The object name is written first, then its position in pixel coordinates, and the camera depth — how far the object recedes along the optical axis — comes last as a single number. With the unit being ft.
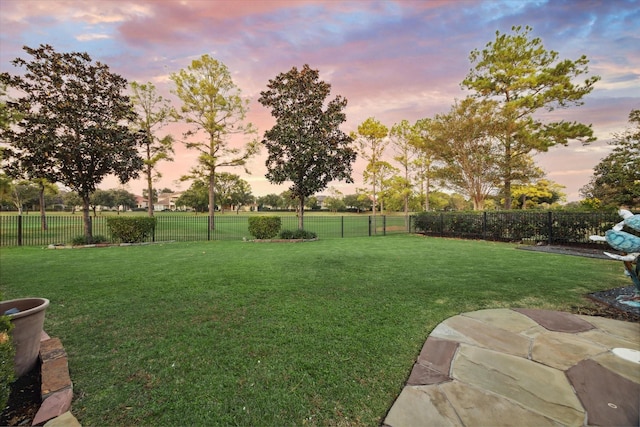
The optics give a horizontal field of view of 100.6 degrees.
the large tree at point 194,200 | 134.00
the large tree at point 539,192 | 55.42
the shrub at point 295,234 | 38.37
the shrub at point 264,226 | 38.14
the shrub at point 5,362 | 4.77
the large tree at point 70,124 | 28.12
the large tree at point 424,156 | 58.70
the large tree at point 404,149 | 62.59
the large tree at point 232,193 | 151.87
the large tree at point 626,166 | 51.85
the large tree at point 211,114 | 53.11
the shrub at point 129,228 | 32.81
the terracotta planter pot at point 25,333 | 6.36
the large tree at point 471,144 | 49.24
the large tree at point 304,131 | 37.50
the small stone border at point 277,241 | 37.04
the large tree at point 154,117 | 53.83
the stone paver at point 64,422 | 5.08
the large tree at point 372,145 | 61.26
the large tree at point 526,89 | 47.34
